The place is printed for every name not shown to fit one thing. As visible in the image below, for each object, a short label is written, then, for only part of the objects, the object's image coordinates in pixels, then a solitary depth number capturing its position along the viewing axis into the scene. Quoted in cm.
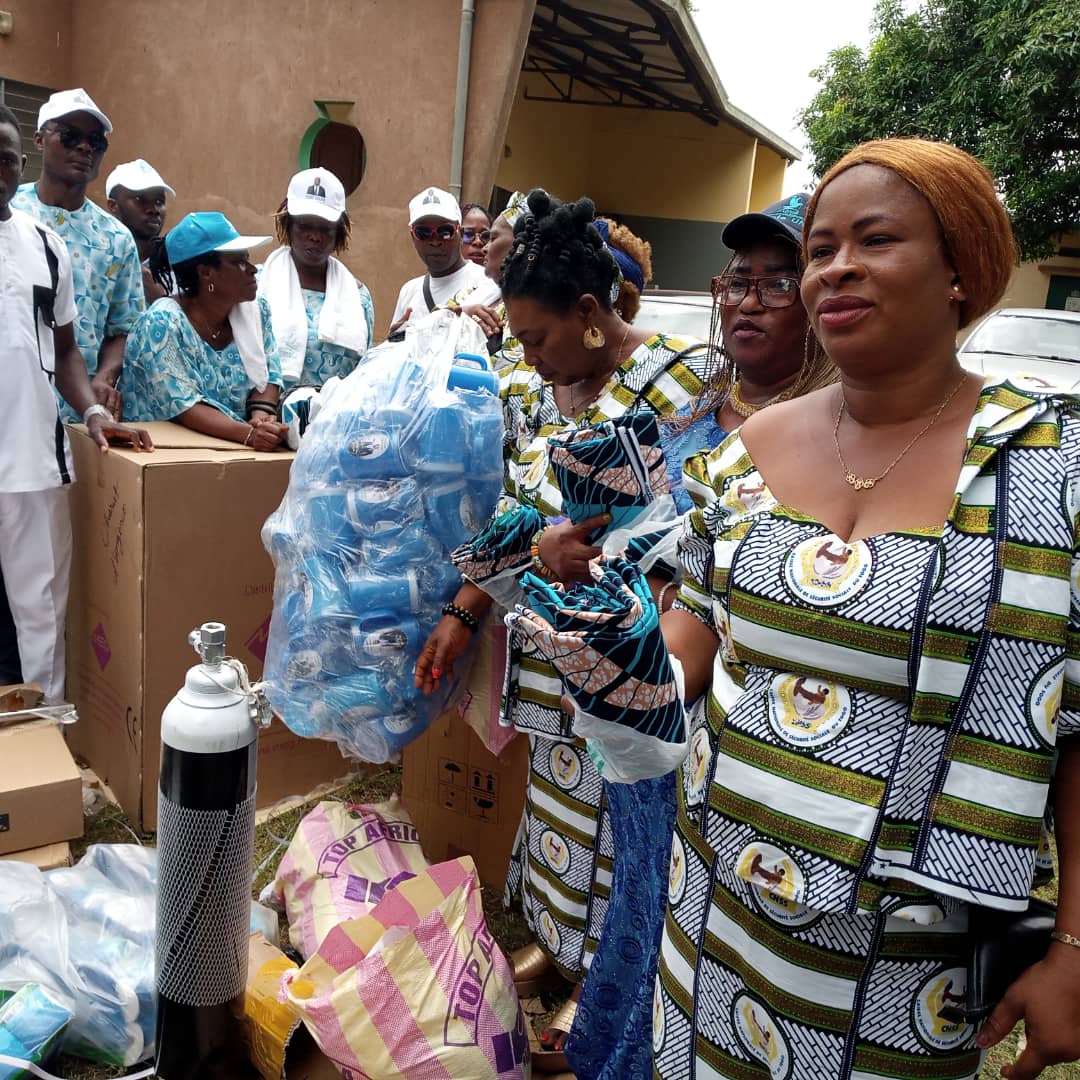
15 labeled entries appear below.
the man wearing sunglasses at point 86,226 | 369
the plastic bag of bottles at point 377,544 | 215
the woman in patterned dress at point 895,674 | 104
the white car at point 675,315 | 693
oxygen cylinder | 176
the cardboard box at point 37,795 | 249
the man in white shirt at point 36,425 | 303
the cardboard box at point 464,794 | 266
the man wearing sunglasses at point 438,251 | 482
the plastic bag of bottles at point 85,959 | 200
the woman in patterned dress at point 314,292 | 382
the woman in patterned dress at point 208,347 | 313
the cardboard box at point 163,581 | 280
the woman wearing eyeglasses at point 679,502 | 175
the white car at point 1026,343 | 754
